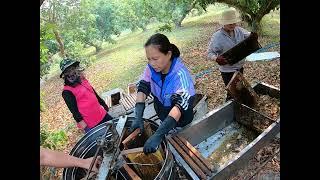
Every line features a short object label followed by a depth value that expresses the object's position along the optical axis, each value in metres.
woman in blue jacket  2.25
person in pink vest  2.95
